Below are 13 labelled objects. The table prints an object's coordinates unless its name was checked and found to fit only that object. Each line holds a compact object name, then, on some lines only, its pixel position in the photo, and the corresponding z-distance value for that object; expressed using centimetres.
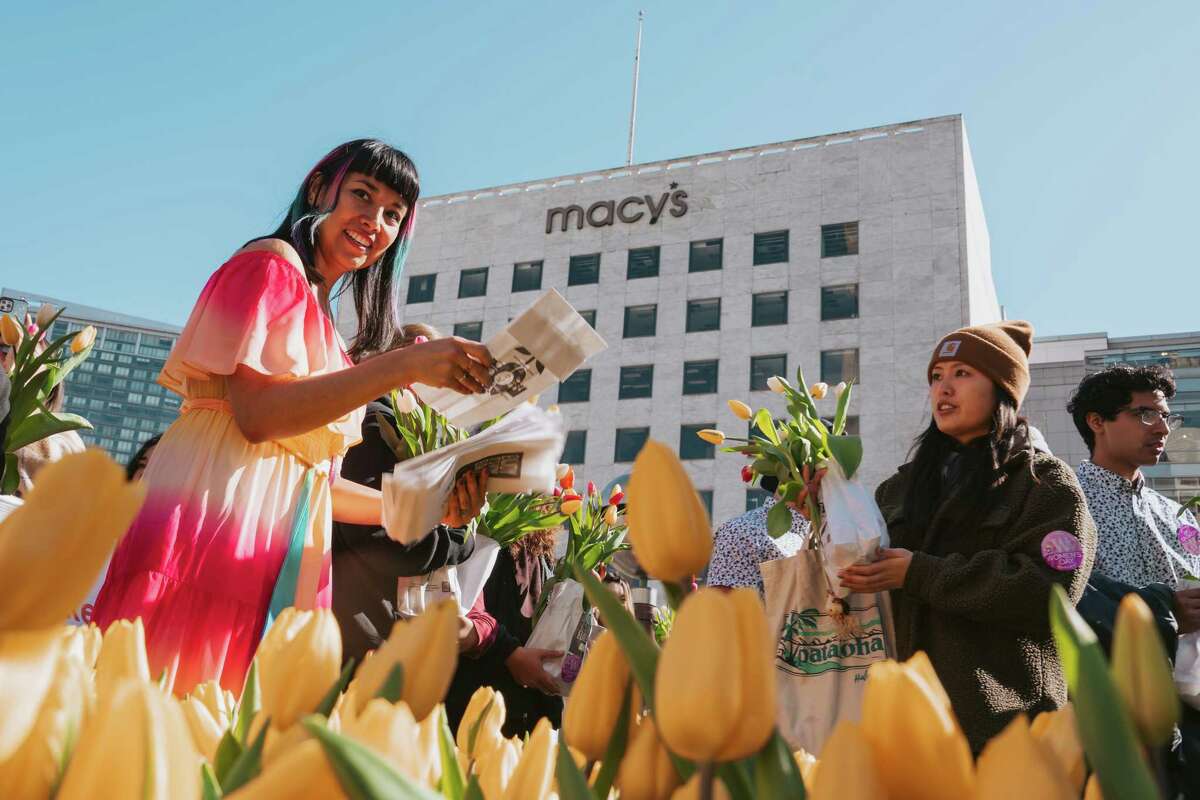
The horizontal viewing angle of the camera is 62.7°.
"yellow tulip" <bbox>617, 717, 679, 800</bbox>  39
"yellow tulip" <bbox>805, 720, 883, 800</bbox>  29
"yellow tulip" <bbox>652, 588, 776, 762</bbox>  33
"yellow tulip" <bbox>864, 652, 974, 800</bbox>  32
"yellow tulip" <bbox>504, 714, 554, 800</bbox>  43
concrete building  2530
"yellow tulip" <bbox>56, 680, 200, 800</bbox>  26
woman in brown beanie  221
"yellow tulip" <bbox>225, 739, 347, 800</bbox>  26
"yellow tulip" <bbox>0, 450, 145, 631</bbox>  27
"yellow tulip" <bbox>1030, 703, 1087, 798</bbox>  37
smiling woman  155
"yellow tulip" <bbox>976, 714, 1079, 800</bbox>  28
